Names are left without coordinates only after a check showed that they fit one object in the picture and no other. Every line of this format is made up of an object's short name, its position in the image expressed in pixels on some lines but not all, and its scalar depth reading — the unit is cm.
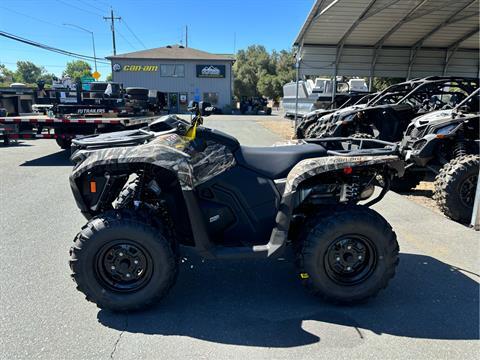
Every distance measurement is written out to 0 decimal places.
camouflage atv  291
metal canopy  1318
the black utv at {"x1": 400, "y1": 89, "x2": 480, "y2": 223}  528
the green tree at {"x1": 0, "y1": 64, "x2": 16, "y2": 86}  9419
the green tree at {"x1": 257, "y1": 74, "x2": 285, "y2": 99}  5630
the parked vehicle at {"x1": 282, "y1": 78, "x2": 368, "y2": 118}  2062
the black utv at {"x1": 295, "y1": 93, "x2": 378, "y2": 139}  1102
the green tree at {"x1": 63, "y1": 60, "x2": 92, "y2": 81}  12520
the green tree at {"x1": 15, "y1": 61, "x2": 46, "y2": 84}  11947
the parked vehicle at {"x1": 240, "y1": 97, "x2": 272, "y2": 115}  4455
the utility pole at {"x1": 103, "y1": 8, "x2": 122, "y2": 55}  4652
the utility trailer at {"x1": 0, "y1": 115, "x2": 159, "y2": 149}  1028
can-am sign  4350
